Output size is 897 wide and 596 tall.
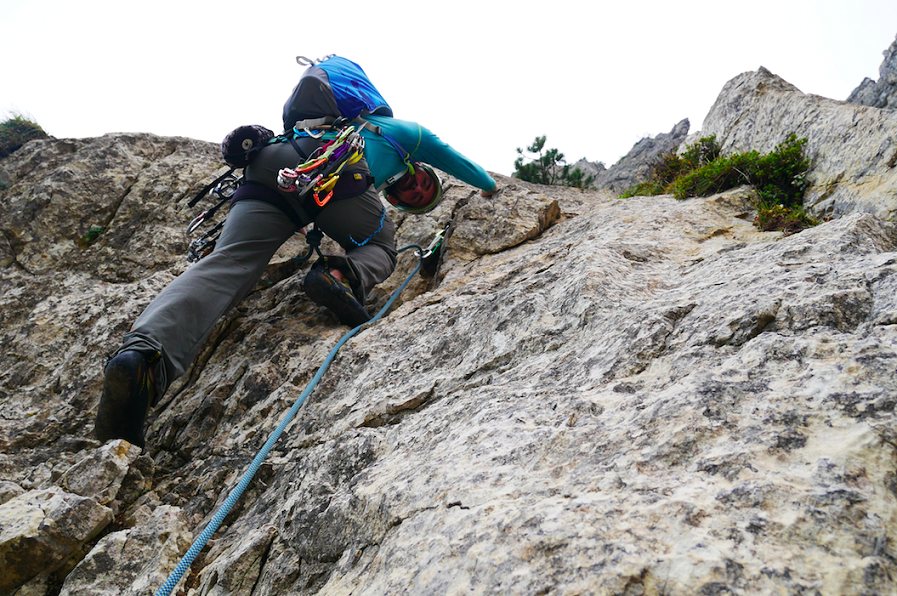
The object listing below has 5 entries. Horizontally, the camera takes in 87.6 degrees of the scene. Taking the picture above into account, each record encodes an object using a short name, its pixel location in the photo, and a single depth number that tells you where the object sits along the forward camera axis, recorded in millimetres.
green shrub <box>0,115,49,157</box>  6621
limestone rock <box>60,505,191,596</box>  2367
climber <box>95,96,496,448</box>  3264
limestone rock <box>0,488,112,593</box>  2355
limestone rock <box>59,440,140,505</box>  2783
